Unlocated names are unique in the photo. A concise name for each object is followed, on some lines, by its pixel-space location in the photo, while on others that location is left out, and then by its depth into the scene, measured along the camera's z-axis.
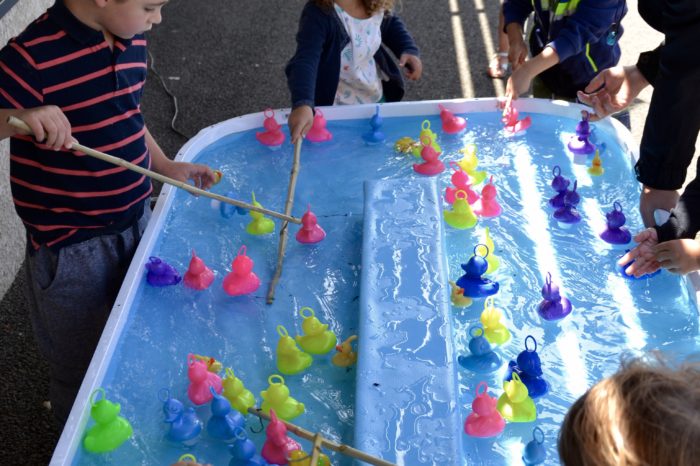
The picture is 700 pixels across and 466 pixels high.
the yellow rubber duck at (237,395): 1.07
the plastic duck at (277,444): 0.98
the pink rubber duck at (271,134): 1.64
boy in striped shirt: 1.11
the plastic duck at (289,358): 1.12
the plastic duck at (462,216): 1.39
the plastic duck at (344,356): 1.14
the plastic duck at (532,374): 1.07
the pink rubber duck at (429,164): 1.53
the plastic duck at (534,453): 0.97
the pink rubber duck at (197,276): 1.29
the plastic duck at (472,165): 1.50
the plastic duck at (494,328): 1.17
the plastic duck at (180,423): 1.02
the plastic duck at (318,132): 1.62
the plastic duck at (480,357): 1.12
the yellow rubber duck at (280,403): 1.05
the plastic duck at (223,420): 1.03
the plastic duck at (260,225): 1.42
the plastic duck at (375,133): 1.62
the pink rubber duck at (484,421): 1.02
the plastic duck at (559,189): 1.41
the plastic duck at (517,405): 1.05
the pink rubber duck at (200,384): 1.08
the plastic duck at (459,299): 1.24
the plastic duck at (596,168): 1.50
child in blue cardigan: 1.63
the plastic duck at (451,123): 1.63
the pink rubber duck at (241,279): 1.27
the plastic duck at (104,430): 1.01
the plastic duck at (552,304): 1.18
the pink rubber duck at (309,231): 1.38
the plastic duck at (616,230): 1.32
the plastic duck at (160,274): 1.28
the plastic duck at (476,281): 1.23
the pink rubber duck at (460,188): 1.44
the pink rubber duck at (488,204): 1.41
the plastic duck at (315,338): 1.15
